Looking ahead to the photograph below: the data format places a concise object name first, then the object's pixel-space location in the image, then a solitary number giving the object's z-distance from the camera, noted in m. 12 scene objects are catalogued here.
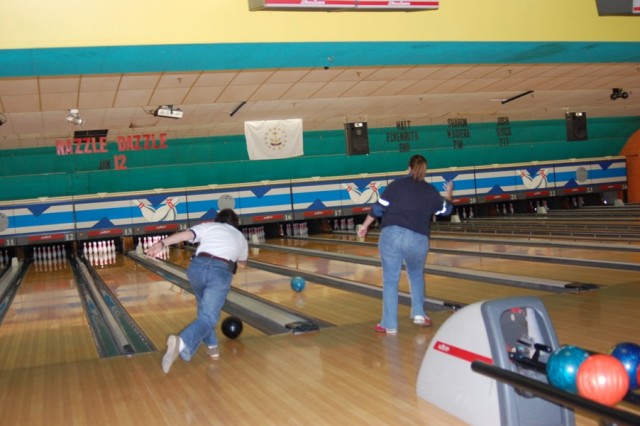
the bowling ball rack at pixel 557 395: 1.94
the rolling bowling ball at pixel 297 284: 7.02
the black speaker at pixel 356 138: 10.77
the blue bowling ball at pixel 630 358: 2.42
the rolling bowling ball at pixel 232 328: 4.89
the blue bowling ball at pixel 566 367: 2.33
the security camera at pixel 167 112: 8.53
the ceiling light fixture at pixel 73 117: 8.00
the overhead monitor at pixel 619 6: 5.00
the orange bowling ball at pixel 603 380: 2.22
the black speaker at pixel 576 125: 12.41
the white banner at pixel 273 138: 11.15
